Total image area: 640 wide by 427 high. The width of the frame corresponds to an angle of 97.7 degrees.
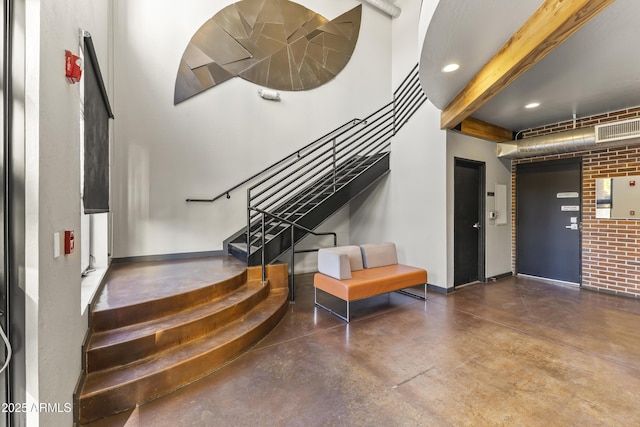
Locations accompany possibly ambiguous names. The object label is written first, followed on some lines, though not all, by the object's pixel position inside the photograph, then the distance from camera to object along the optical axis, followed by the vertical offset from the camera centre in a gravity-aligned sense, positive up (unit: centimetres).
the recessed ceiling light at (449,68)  300 +157
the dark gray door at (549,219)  499 -15
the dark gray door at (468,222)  484 -19
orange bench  356 -87
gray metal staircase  411 +44
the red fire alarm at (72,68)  169 +88
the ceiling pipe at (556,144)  426 +112
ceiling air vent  391 +116
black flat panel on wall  245 +74
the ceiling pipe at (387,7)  633 +473
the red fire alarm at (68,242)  162 -18
